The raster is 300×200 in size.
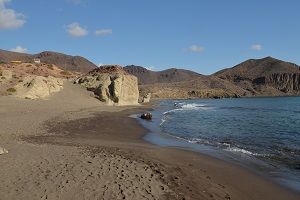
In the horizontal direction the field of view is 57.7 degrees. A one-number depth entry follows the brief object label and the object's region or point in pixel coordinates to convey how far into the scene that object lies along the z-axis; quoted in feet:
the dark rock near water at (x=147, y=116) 102.78
